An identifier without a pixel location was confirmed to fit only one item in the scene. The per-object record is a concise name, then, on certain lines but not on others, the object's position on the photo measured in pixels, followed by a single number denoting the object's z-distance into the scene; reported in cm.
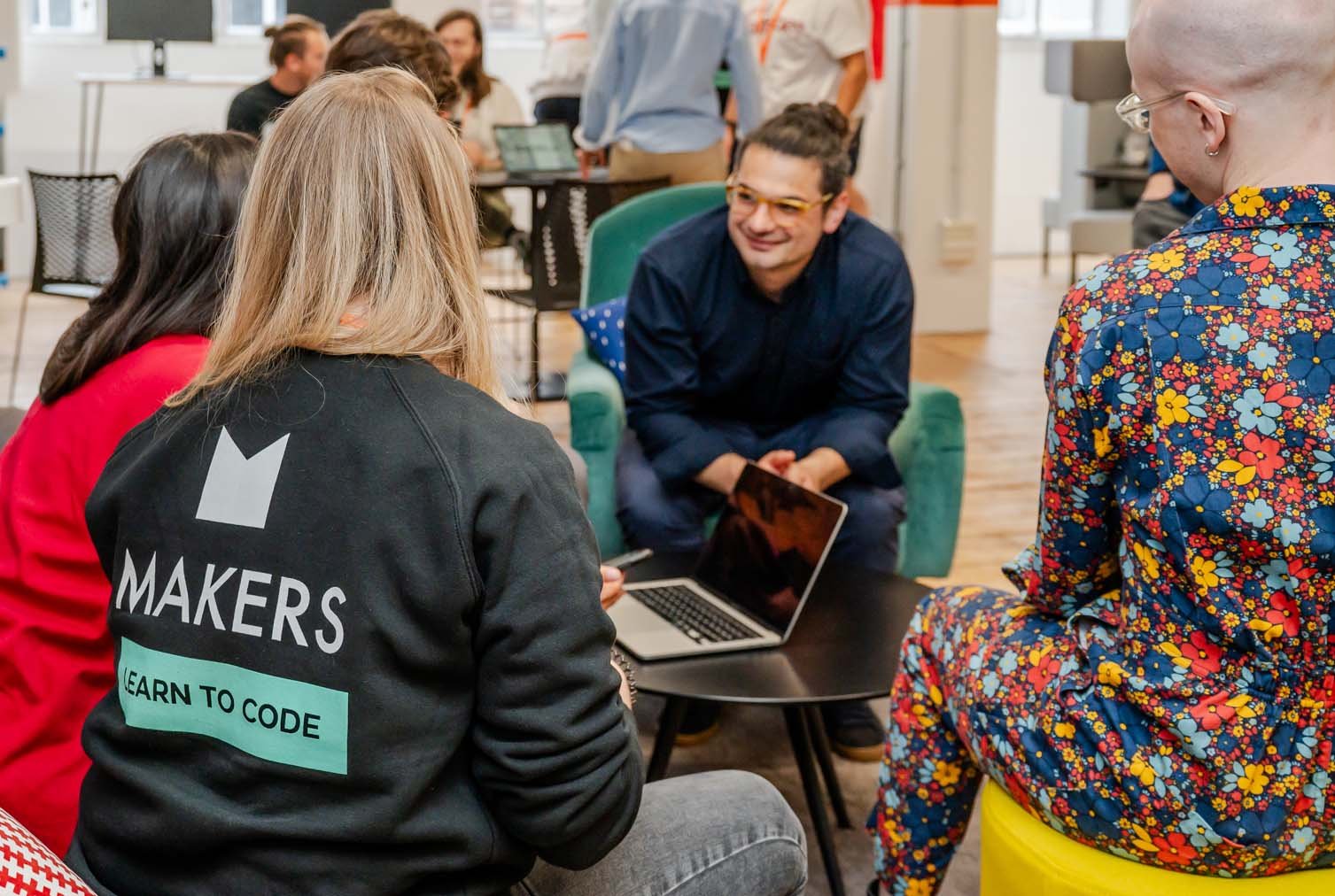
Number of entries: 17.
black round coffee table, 200
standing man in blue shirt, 515
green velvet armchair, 300
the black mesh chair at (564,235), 510
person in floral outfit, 137
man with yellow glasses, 288
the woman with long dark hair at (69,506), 153
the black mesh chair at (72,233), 489
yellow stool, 147
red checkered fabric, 104
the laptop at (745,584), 218
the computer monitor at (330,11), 622
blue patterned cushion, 329
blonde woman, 113
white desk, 691
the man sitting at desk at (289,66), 529
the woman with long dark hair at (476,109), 601
